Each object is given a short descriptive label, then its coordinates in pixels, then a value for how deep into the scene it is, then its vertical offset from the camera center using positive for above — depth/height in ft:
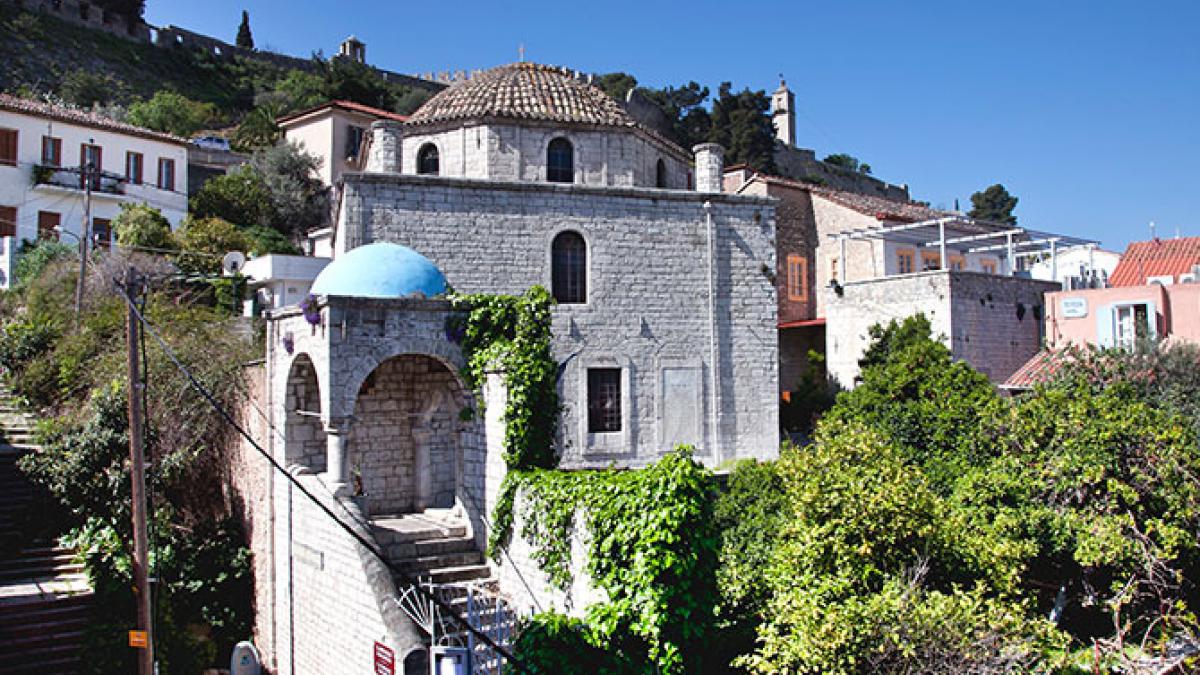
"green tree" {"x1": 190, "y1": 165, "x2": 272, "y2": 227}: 106.11 +22.60
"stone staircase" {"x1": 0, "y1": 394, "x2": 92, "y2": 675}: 43.11 -11.43
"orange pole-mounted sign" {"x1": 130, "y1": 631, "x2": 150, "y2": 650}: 34.62 -10.60
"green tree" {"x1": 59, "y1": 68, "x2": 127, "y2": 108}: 136.67 +47.95
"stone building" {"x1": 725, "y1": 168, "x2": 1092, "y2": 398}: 70.33 +7.78
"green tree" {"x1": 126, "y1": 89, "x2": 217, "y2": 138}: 128.98 +41.84
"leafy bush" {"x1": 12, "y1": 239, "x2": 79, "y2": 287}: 79.87 +11.82
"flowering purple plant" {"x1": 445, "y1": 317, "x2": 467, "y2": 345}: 41.50 +2.30
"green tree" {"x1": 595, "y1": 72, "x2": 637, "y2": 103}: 188.30 +66.69
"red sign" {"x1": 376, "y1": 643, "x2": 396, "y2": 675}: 34.73 -11.71
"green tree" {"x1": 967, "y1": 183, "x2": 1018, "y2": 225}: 225.76 +45.14
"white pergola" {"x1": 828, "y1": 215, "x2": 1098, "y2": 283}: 75.36 +13.55
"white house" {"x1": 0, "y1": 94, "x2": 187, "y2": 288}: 90.99 +23.89
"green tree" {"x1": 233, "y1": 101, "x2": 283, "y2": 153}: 134.51 +40.02
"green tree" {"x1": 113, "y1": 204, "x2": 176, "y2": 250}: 86.94 +15.66
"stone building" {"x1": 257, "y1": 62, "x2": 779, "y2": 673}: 39.93 +2.65
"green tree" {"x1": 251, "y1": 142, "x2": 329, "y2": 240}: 112.35 +25.13
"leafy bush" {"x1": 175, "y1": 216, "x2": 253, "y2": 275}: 85.76 +14.52
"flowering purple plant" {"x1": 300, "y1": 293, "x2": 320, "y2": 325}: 39.91 +3.20
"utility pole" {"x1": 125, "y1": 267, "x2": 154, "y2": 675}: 35.01 -4.53
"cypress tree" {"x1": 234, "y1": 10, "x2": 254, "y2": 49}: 195.02 +79.44
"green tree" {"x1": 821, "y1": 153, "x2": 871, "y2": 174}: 224.51 +57.78
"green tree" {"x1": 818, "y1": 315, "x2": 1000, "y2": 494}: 50.98 -2.44
